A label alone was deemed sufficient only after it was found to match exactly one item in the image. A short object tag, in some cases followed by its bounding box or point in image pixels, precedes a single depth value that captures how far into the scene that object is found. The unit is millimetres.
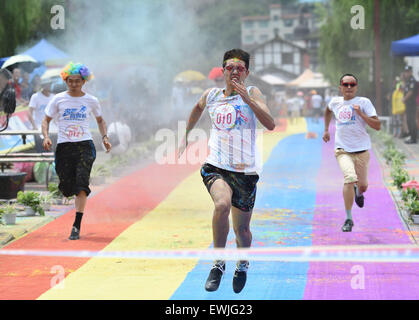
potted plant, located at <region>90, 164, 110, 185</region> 13422
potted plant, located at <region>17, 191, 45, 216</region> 10078
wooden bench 11766
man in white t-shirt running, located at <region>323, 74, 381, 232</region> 8883
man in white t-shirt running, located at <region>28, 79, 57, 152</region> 13891
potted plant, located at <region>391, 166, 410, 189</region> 11642
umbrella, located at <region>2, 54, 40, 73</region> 18983
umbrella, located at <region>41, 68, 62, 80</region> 18820
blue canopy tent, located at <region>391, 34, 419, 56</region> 19203
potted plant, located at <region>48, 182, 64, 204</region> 11078
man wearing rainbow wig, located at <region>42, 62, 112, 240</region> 8602
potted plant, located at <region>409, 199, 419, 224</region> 9049
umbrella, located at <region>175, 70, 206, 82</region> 27425
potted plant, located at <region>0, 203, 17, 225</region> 9359
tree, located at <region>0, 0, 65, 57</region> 24906
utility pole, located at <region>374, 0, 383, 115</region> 24164
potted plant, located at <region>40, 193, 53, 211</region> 10609
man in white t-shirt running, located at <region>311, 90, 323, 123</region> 42812
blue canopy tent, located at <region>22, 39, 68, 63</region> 23016
